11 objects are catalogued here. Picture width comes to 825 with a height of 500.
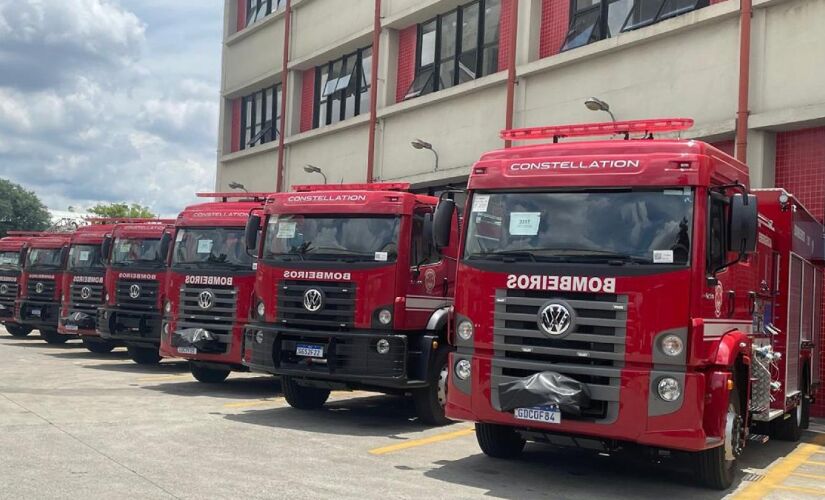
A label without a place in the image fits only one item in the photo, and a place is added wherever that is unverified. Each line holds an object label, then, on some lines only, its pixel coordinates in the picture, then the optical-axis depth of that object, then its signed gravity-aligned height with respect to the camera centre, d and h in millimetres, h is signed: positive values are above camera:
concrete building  13039 +4084
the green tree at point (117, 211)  85438 +5963
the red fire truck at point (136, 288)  16172 -282
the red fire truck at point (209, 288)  13242 -180
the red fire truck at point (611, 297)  7070 -53
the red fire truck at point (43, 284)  21000 -339
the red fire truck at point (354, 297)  10445 -193
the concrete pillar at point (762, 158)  13039 +2035
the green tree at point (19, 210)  78125 +5160
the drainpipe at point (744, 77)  13094 +3186
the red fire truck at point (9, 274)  23484 -164
